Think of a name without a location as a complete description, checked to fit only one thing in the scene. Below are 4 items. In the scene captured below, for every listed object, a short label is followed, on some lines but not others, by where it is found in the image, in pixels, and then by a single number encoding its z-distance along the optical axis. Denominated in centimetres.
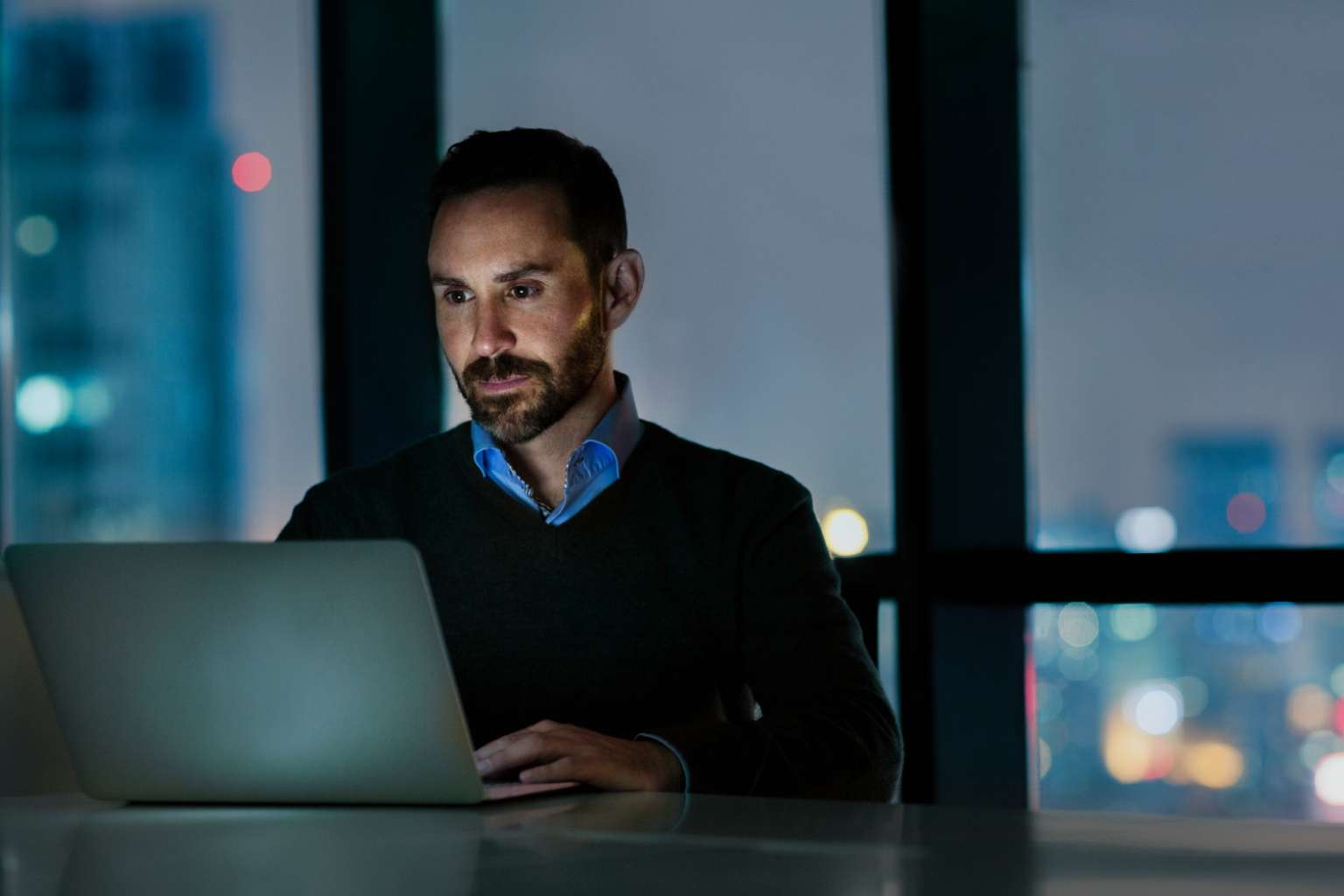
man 272
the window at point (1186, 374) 340
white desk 198
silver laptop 218
